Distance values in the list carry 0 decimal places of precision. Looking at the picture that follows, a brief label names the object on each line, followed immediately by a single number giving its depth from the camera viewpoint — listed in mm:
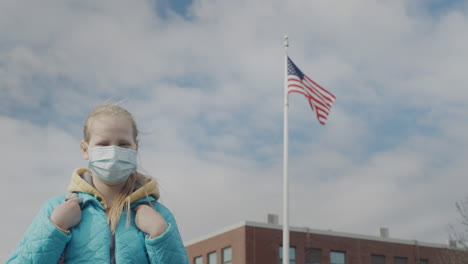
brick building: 36719
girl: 2443
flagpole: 20641
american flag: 19484
